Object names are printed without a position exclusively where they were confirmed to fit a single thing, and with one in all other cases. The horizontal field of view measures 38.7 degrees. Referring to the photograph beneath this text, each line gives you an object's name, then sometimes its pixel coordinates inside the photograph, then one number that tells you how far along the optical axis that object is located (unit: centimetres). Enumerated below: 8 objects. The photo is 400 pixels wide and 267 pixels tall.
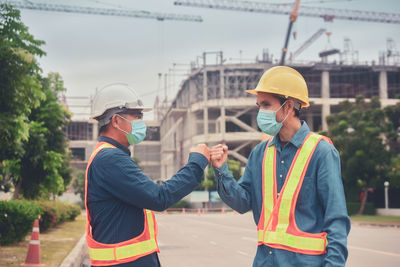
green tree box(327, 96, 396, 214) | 4209
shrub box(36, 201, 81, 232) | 2025
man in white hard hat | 369
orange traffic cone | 1084
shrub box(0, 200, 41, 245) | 1337
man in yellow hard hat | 349
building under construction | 7319
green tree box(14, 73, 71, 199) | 1886
